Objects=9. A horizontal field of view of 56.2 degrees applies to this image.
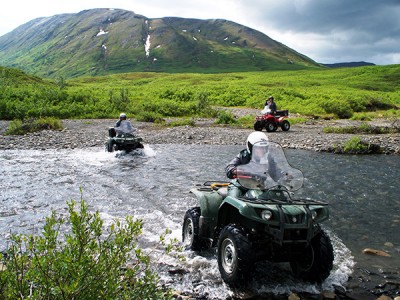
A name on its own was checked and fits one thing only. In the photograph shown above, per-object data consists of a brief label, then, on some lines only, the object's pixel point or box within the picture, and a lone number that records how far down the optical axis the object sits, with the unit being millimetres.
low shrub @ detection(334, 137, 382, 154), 21188
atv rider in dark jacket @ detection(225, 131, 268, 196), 7064
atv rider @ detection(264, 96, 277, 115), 30281
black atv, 20172
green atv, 6000
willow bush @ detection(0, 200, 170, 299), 3750
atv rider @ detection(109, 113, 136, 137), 20531
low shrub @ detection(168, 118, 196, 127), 33875
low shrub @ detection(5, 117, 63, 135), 28000
